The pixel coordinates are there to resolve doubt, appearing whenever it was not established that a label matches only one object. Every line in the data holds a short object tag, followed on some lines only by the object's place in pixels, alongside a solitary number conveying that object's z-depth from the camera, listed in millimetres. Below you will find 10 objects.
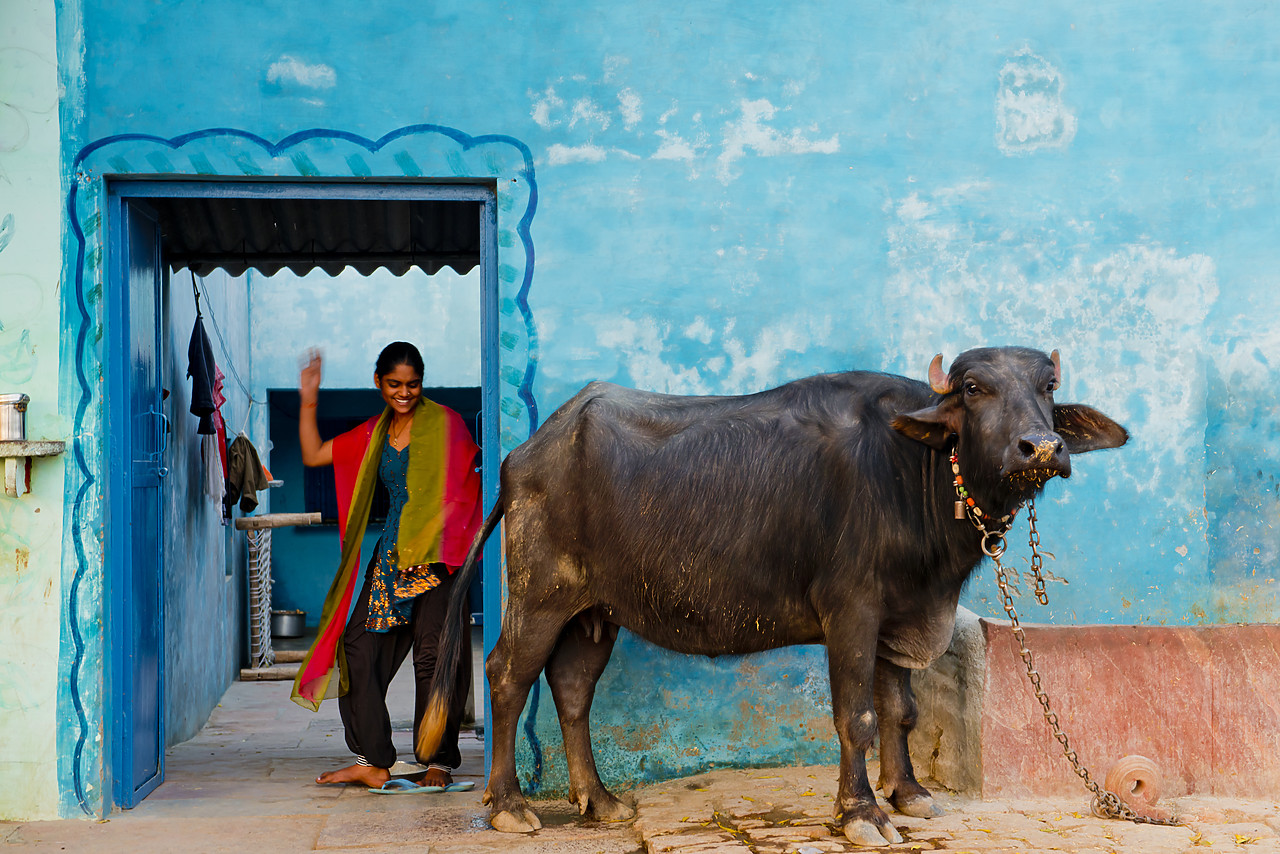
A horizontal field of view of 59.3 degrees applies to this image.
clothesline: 7150
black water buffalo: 3633
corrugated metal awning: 5387
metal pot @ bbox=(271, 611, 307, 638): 11656
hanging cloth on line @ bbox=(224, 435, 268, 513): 7934
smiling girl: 4824
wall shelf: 4129
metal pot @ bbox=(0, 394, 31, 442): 4184
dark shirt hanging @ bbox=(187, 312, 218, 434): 6281
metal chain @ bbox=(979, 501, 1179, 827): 3604
